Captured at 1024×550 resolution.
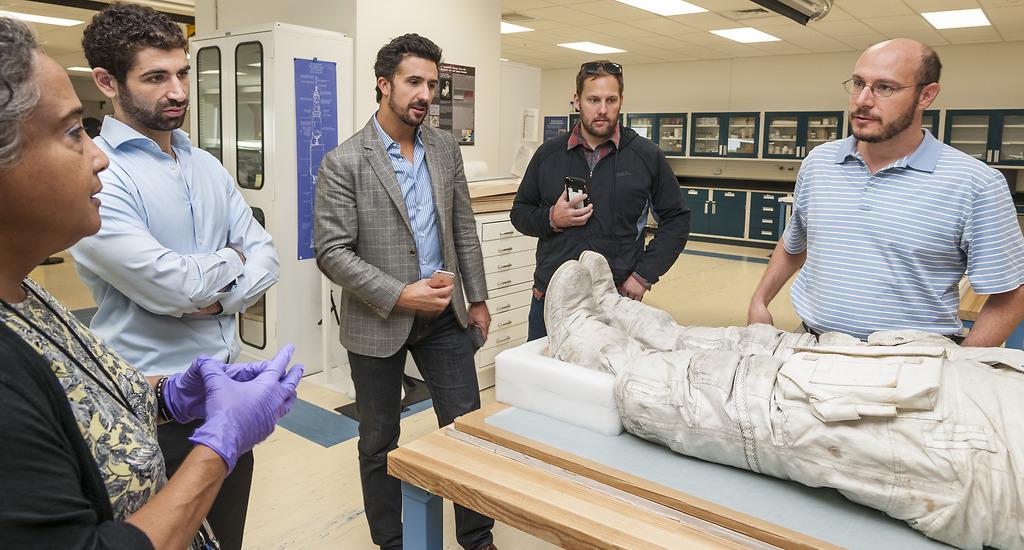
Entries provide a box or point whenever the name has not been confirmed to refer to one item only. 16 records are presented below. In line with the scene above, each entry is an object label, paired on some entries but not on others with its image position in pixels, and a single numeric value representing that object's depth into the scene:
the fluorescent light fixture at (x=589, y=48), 9.65
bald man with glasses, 1.76
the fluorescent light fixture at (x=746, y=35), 8.19
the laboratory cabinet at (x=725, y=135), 10.16
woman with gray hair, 0.68
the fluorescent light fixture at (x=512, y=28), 8.34
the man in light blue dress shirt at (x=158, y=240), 1.46
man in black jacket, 2.53
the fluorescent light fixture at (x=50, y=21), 8.48
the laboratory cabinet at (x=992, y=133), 8.40
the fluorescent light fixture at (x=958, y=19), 6.86
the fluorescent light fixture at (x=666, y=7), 6.70
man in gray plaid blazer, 2.04
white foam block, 1.44
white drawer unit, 3.81
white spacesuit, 1.06
